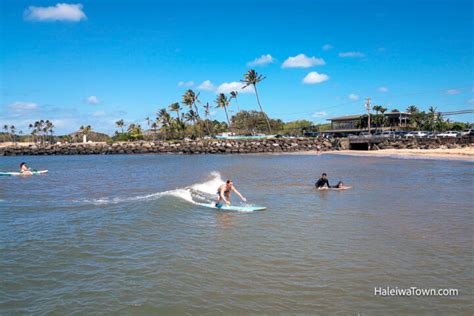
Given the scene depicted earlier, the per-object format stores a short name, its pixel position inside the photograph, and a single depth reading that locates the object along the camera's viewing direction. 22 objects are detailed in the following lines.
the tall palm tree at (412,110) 107.61
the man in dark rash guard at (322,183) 20.67
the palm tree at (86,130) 145.16
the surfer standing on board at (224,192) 16.02
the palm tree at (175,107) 109.81
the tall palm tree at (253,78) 90.44
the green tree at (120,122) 150.88
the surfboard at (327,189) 20.94
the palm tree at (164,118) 115.69
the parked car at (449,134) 69.71
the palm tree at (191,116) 109.91
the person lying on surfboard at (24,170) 32.66
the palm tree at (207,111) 109.42
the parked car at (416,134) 74.15
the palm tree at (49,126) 145.88
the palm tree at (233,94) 104.12
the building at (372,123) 92.81
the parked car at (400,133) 79.78
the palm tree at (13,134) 153.25
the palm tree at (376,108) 96.79
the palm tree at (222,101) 104.19
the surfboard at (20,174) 33.41
